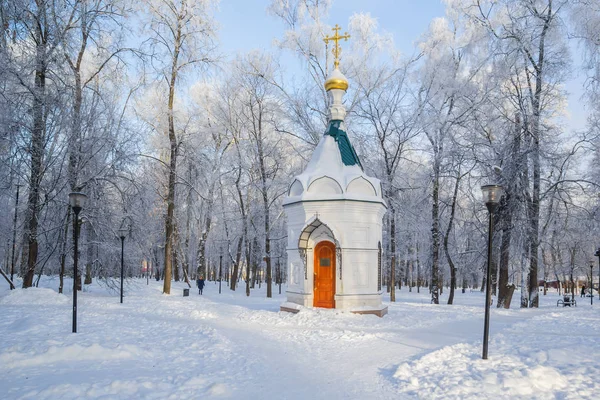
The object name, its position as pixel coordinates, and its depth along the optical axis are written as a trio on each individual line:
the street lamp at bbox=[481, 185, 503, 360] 7.27
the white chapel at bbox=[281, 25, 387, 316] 13.48
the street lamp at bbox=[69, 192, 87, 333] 8.84
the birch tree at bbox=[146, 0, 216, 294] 19.00
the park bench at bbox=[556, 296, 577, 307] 21.25
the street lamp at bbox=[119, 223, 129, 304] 15.65
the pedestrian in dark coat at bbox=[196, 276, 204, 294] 23.34
